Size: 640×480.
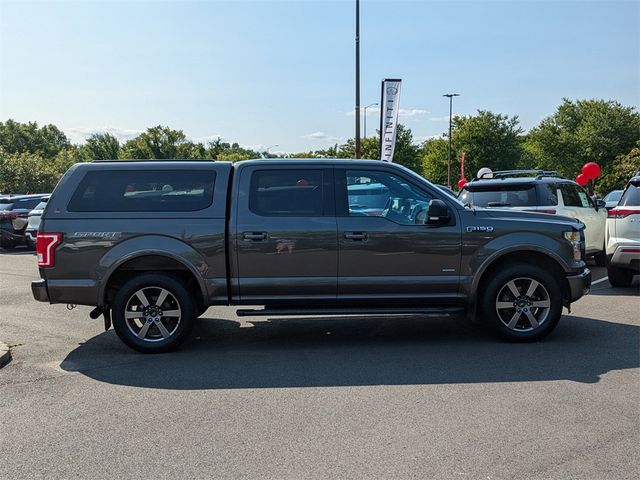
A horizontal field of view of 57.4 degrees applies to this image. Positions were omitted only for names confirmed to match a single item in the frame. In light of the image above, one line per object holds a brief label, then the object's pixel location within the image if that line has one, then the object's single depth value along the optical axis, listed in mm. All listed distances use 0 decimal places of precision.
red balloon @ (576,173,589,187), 20312
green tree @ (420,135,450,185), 63562
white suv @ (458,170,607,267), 10305
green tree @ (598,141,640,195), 41344
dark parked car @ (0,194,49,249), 17672
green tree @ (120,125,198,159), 64312
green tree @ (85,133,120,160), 82812
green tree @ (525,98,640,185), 50281
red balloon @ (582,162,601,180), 20147
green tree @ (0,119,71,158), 84938
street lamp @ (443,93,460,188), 56688
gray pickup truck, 5984
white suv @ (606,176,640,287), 8648
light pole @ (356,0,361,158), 19281
